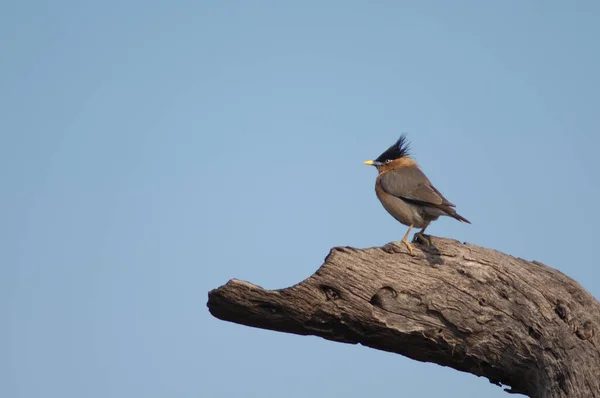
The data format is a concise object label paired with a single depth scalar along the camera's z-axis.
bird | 17.36
